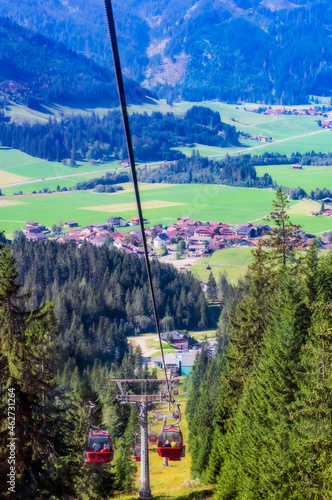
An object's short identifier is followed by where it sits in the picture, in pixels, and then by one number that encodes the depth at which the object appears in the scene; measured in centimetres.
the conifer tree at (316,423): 969
